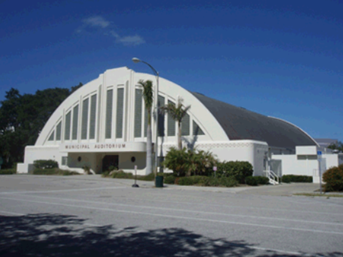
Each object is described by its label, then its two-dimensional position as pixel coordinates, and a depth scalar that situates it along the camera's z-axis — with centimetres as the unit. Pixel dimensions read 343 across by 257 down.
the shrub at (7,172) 4506
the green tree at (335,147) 6260
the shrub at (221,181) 2570
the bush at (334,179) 2103
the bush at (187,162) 2877
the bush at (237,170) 2758
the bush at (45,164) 4253
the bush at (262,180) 2827
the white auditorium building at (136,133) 3259
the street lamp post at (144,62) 2489
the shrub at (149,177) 3109
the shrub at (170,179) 2822
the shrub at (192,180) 2644
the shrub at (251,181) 2770
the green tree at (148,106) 3309
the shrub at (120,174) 3447
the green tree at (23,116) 6031
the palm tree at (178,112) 3195
